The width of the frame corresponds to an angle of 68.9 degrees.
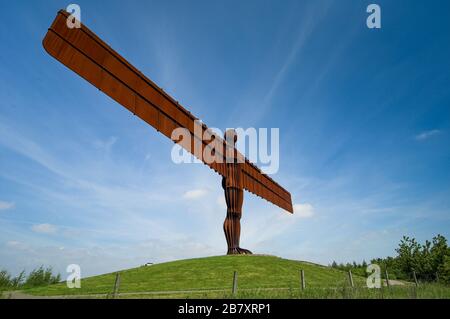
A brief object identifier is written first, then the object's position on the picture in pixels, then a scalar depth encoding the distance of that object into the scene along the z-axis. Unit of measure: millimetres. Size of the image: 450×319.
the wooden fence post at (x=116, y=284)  9209
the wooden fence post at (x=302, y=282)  12794
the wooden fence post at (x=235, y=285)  10018
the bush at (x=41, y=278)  20156
